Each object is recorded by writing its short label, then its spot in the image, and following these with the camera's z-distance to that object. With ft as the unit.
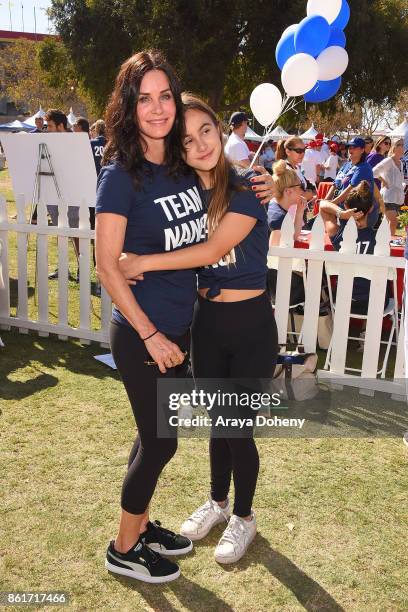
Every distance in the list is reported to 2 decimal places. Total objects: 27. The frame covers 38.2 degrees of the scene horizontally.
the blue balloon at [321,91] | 21.18
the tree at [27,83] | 145.69
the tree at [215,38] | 70.49
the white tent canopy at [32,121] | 98.80
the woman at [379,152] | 36.37
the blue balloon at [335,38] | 19.33
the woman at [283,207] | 16.45
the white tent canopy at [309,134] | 100.10
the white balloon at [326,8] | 18.29
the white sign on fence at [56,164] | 20.27
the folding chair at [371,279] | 14.49
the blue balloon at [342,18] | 19.31
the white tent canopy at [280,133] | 106.42
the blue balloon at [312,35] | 18.01
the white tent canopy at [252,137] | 95.14
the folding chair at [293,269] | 15.44
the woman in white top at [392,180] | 34.01
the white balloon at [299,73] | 16.34
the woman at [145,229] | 6.69
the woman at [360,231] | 16.12
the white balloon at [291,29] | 19.22
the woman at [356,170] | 23.32
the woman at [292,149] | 24.82
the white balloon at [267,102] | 19.02
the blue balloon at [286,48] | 19.17
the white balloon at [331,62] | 19.02
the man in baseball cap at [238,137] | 27.94
